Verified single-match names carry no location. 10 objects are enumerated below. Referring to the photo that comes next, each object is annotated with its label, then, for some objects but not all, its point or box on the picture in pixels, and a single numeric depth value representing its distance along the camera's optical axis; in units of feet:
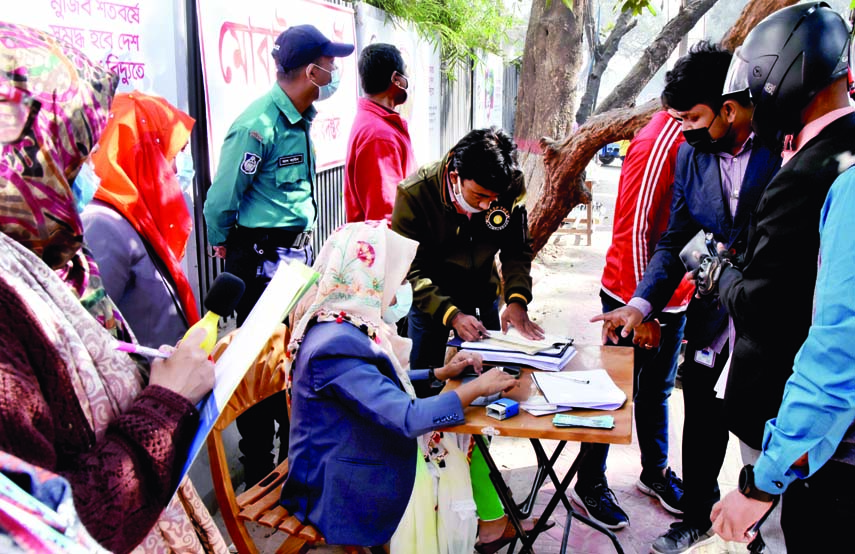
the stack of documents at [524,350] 8.80
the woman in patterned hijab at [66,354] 3.40
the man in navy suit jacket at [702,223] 8.76
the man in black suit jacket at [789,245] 5.42
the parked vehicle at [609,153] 72.74
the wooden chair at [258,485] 7.49
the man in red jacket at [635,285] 10.78
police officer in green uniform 11.03
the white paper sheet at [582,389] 7.75
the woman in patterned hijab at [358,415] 7.34
